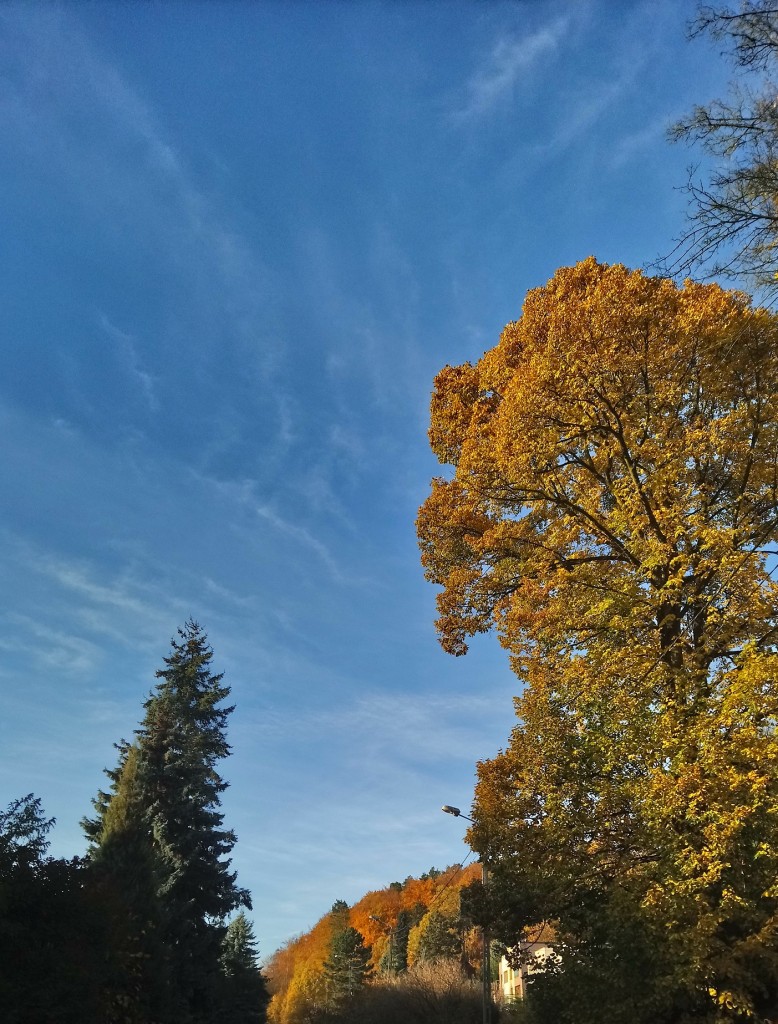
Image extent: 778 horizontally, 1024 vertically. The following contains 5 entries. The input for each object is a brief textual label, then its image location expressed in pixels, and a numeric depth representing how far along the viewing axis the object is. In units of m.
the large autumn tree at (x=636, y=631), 8.72
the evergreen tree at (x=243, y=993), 25.56
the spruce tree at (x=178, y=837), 19.06
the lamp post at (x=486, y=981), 18.41
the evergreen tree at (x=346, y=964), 54.84
